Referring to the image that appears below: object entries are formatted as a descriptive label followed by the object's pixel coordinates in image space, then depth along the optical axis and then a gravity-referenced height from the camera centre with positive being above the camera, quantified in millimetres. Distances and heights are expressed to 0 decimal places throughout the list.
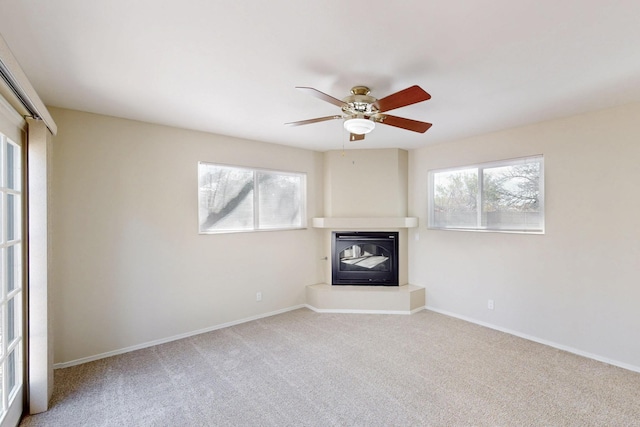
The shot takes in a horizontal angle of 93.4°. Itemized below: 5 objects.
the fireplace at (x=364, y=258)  4680 -716
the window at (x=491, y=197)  3521 +199
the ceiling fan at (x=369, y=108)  1979 +764
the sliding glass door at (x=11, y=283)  1903 -462
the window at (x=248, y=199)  3828 +203
